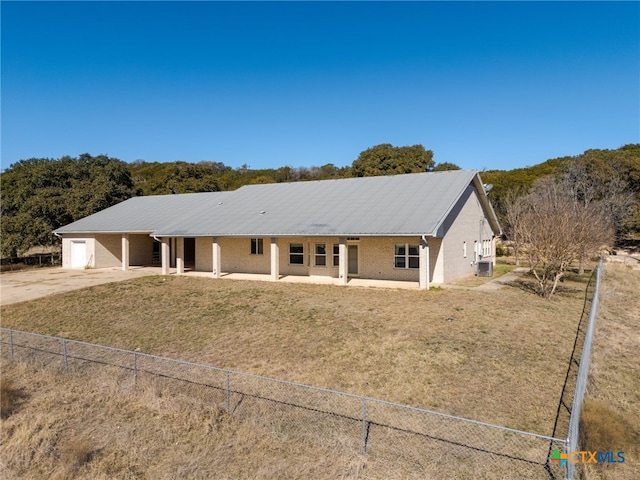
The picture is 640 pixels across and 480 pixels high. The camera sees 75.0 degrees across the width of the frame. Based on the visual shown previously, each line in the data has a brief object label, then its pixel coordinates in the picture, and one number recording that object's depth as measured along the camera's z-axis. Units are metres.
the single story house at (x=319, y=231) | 21.25
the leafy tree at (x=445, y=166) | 62.95
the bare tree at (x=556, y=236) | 18.48
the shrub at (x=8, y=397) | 9.26
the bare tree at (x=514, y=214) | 31.11
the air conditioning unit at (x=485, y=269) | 25.50
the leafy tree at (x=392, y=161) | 52.22
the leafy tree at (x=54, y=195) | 33.72
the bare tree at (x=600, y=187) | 44.84
